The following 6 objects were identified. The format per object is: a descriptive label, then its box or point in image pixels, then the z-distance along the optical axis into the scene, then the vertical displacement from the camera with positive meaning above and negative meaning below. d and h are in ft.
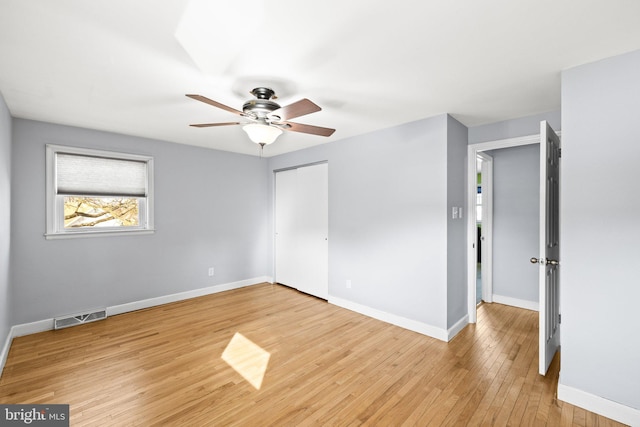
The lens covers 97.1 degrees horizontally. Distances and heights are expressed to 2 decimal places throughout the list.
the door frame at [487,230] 13.83 -0.83
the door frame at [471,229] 11.36 -0.64
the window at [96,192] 11.05 +0.88
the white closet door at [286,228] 16.30 -0.87
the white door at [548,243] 7.45 -0.85
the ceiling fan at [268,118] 7.19 +2.51
